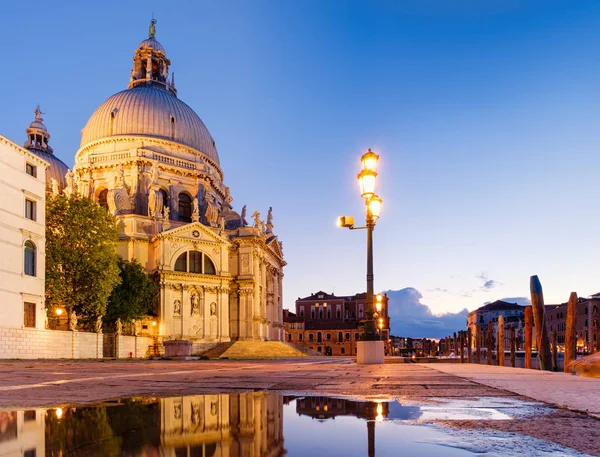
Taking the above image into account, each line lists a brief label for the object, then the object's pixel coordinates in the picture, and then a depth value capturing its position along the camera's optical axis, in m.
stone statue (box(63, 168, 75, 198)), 51.60
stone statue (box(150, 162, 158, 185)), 54.72
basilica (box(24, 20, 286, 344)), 51.53
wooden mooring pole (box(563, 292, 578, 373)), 22.22
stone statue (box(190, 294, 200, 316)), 51.78
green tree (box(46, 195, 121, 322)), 34.81
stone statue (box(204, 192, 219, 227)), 57.47
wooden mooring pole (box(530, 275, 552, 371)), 21.41
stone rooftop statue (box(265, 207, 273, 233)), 68.19
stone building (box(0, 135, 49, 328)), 28.38
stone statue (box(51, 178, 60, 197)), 53.39
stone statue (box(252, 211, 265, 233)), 59.80
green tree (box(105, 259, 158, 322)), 41.75
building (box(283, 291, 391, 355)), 102.69
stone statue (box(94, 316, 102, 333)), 35.97
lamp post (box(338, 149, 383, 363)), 14.98
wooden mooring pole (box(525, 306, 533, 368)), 23.98
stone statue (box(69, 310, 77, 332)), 34.24
